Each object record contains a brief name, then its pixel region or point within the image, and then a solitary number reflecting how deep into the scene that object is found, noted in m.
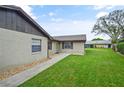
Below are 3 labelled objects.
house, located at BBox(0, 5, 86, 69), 4.53
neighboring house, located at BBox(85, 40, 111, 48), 32.82
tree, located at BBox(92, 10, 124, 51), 20.13
